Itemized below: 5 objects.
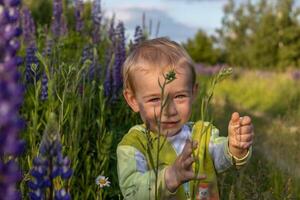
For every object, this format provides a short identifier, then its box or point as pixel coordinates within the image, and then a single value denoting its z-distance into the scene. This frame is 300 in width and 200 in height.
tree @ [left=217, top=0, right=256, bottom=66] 44.75
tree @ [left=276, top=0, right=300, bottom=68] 35.44
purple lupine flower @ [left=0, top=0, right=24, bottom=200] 1.21
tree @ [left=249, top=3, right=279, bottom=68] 36.44
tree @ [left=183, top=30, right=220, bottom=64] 41.94
